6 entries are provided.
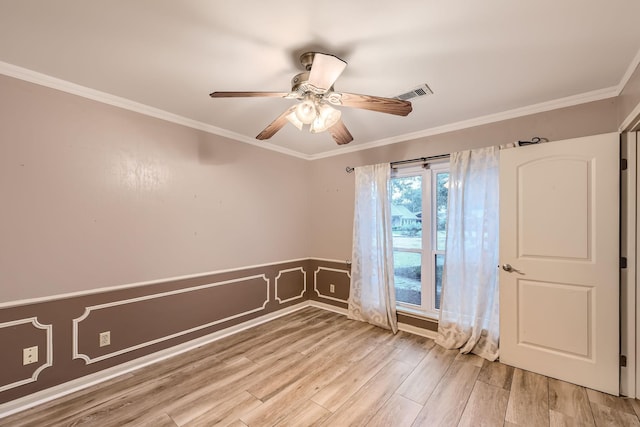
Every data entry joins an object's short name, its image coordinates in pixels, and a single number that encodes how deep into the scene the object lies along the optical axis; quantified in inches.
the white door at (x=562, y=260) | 82.7
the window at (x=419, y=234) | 125.2
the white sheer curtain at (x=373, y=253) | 133.3
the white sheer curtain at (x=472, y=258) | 104.4
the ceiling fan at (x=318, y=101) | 65.2
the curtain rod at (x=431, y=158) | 98.1
